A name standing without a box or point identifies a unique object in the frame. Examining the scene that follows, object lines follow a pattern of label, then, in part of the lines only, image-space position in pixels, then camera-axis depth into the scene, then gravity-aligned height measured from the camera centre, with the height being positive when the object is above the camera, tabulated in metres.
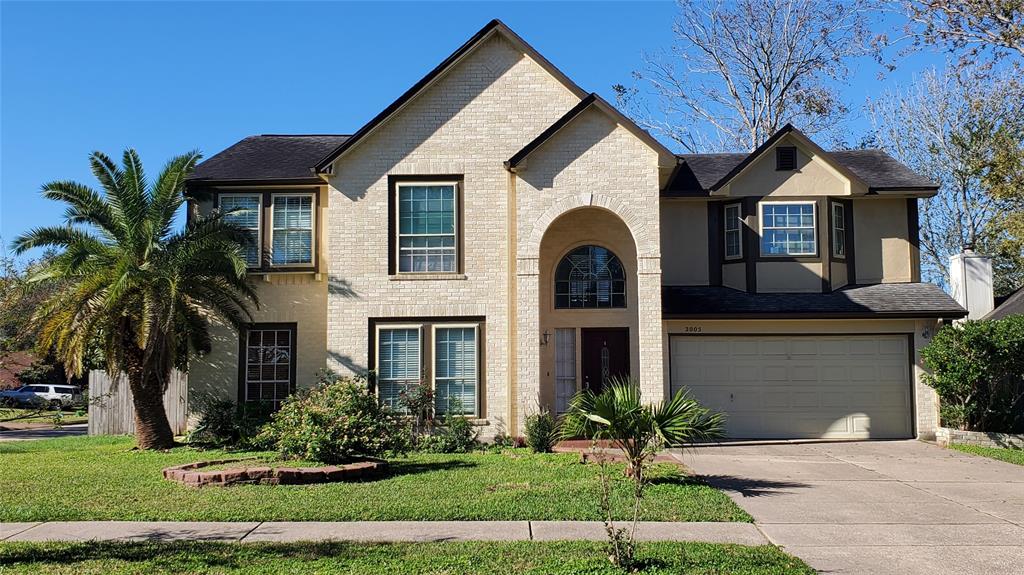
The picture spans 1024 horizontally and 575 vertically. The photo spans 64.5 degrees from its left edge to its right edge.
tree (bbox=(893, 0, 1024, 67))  20.56 +8.45
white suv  35.59 -1.83
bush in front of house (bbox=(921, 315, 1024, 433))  16.38 -0.54
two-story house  16.56 +1.84
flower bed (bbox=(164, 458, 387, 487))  11.61 -1.79
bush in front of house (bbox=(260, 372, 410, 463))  12.41 -1.18
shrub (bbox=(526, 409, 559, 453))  15.33 -1.59
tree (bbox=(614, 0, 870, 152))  32.28 +10.87
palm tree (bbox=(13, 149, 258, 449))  15.38 +1.46
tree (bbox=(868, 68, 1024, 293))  28.34 +7.35
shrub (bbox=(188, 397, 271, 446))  16.53 -1.46
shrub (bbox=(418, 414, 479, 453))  15.99 -1.76
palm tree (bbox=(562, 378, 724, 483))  9.59 -0.88
